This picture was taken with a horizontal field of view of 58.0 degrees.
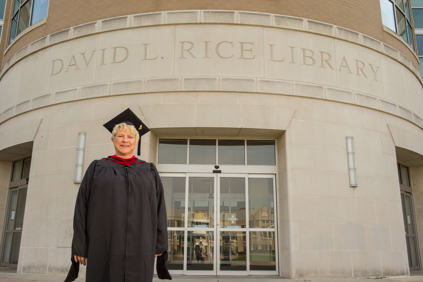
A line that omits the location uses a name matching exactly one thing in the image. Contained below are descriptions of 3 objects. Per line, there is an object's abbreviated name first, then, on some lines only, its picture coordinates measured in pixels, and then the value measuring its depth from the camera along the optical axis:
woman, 3.59
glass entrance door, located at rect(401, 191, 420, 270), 10.69
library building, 8.41
